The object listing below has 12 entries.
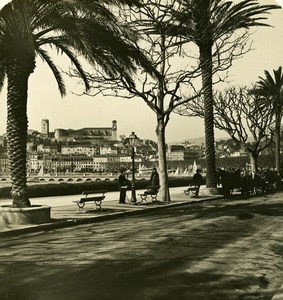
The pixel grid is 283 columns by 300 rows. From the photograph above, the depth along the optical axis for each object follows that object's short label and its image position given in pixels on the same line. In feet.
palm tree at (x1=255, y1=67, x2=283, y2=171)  128.88
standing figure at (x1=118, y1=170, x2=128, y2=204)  67.92
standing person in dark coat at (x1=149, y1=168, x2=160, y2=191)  77.45
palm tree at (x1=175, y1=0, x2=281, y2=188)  76.84
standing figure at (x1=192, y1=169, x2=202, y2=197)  83.63
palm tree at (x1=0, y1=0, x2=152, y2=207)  42.99
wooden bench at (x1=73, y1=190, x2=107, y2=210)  54.36
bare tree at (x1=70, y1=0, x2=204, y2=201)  69.77
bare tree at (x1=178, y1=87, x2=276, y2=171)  123.24
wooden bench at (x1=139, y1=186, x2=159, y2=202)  68.10
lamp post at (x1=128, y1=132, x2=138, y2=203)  69.35
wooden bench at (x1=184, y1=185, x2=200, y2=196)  82.90
